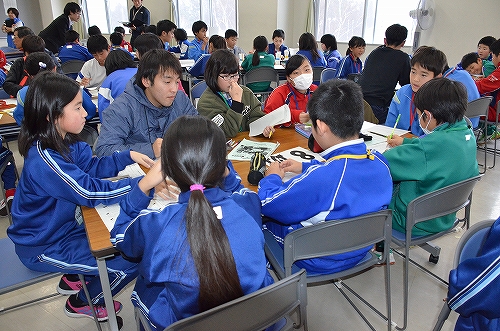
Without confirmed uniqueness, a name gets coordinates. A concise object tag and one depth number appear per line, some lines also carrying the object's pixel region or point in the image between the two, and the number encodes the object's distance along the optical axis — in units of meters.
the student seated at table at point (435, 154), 1.58
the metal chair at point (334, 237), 1.21
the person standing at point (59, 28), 5.77
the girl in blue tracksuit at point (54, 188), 1.31
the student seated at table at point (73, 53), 4.79
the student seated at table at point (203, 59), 4.72
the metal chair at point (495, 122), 3.47
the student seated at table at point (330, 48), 5.44
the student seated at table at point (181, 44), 6.11
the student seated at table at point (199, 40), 5.98
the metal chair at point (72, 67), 4.45
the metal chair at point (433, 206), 1.44
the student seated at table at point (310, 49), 4.96
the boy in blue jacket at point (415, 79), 2.48
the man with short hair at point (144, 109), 1.86
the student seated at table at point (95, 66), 3.65
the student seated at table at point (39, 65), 2.80
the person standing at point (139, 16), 7.61
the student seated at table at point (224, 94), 2.19
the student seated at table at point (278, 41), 6.61
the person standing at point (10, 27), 7.42
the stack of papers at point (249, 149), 1.85
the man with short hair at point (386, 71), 3.38
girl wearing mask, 2.53
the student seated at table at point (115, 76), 2.79
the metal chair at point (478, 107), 2.94
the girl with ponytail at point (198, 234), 0.88
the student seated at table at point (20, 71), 3.24
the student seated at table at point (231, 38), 6.07
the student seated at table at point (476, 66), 4.23
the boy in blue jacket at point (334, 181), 1.27
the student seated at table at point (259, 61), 4.89
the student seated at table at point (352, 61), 4.68
